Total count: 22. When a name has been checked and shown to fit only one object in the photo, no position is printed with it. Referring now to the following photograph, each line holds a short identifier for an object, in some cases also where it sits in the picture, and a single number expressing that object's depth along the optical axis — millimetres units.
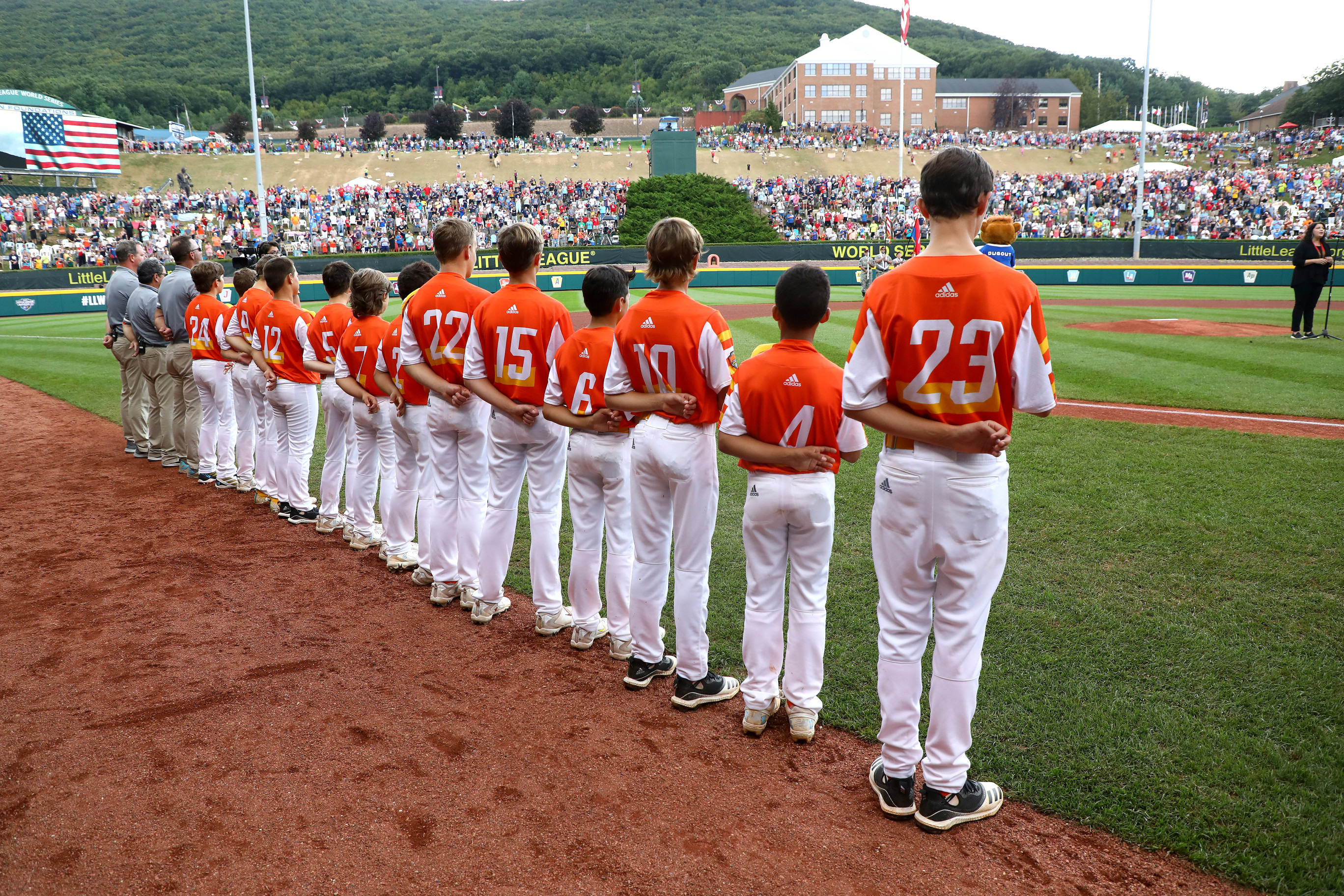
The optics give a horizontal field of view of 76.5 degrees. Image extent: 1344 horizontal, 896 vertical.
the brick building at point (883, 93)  88750
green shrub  42312
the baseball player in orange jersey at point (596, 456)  4398
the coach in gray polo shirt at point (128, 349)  9211
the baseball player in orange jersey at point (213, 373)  8094
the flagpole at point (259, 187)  28344
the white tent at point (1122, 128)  68875
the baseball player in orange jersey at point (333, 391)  6613
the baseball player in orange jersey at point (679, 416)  3908
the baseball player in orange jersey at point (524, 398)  4781
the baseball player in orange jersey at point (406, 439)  5629
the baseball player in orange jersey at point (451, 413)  5078
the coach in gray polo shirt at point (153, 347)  9016
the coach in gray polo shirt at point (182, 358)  8695
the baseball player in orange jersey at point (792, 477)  3586
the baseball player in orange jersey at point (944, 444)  2912
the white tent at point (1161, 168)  48562
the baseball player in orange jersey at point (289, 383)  6938
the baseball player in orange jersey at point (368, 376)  6023
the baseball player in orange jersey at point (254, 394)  7418
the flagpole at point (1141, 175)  33812
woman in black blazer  14391
